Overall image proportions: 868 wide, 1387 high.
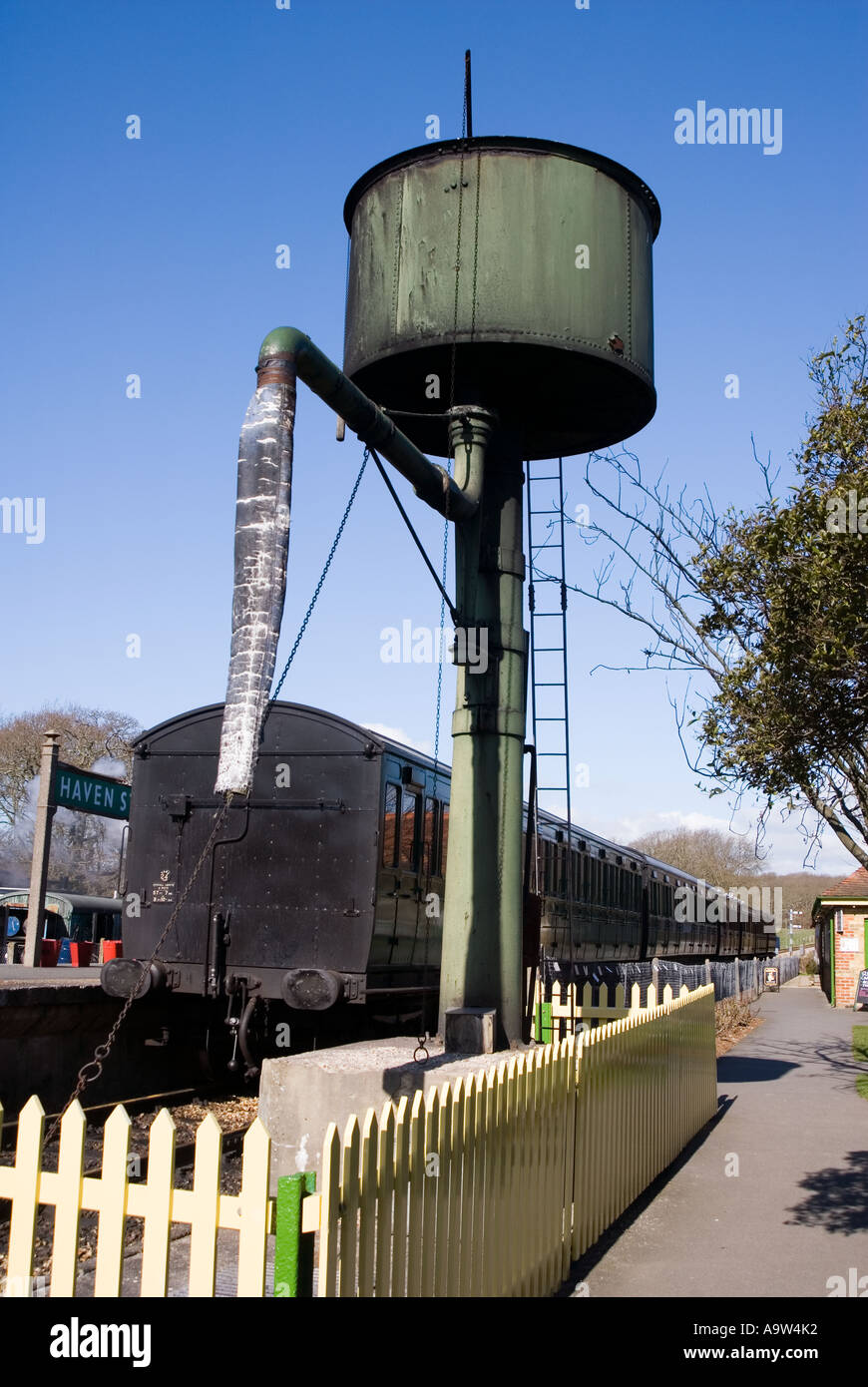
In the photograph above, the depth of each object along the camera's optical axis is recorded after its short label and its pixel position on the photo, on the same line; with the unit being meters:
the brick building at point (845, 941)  30.44
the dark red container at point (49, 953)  24.56
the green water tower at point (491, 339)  8.91
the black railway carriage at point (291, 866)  11.52
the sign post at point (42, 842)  15.94
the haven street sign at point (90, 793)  16.25
